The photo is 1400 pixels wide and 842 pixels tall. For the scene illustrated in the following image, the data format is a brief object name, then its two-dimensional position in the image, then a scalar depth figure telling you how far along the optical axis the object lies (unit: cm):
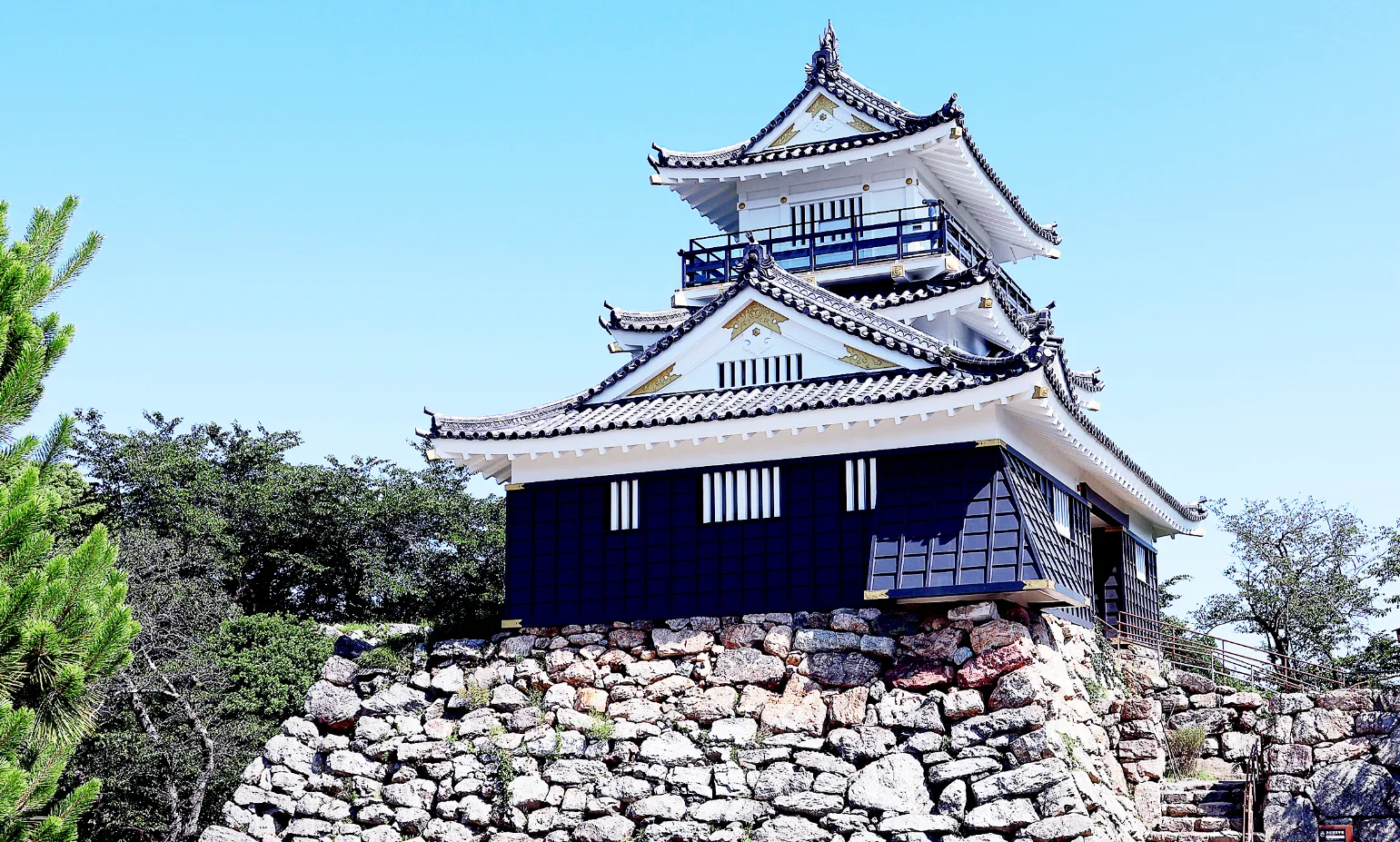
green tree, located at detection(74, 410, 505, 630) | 3469
